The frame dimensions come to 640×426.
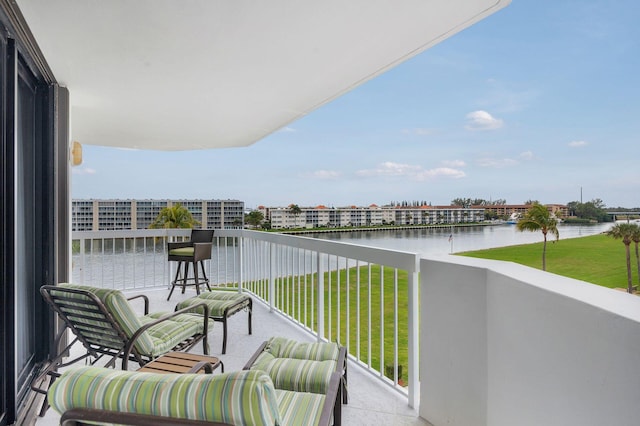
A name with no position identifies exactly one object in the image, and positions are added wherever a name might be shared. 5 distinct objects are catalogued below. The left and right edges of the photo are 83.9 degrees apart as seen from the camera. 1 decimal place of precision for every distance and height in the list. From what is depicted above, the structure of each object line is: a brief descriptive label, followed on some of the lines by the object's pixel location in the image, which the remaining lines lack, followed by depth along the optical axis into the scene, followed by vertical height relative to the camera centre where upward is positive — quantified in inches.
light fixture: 143.0 +23.5
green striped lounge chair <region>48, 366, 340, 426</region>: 36.4 -19.9
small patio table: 80.5 -36.7
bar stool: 212.5 -25.6
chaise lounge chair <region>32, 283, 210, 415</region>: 89.5 -30.2
